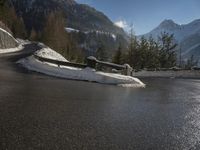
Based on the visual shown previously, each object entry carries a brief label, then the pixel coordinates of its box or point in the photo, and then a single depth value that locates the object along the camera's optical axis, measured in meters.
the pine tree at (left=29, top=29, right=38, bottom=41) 63.35
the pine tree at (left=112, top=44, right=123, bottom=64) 41.06
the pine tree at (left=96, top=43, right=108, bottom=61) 52.34
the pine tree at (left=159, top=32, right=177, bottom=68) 40.48
